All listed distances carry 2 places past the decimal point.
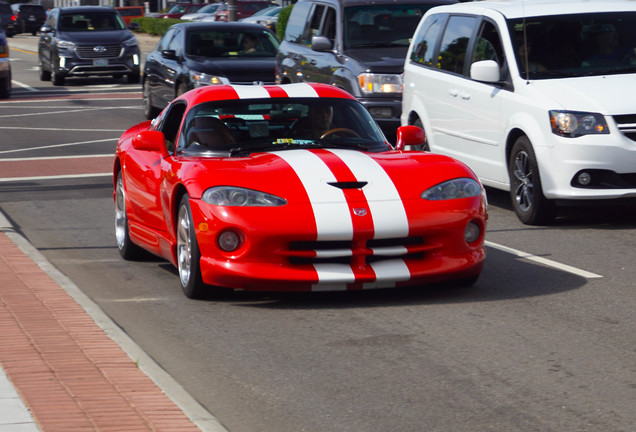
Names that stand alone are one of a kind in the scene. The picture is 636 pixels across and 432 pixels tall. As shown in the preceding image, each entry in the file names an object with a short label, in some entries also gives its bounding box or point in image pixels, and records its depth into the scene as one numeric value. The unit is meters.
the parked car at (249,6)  56.72
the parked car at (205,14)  56.00
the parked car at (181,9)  65.44
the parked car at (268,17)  47.28
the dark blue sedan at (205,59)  19.73
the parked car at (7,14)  54.78
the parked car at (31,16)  73.69
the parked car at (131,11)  74.56
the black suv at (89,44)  29.42
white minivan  10.45
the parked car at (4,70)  26.08
